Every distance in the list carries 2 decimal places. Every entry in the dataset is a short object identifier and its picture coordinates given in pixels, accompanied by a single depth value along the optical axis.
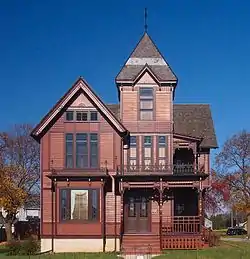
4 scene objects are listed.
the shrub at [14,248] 34.56
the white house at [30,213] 84.53
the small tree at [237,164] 66.06
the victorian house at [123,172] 37.28
